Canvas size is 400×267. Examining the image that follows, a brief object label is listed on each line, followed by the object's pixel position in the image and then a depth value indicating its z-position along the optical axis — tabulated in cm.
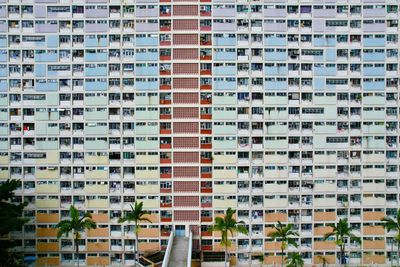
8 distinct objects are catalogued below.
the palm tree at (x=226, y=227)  4325
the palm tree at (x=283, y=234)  4381
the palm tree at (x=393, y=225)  4342
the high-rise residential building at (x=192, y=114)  4688
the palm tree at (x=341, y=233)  4384
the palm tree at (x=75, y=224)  4338
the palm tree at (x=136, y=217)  4416
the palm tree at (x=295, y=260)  4259
